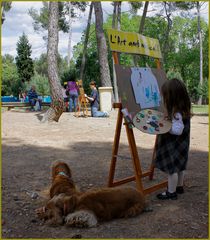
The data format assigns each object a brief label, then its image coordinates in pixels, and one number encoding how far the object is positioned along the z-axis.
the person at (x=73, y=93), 15.76
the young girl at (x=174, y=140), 3.99
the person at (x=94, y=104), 13.32
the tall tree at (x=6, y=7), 27.75
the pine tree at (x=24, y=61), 38.16
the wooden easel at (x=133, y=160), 4.10
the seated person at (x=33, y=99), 17.84
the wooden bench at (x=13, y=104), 18.03
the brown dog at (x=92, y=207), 3.34
